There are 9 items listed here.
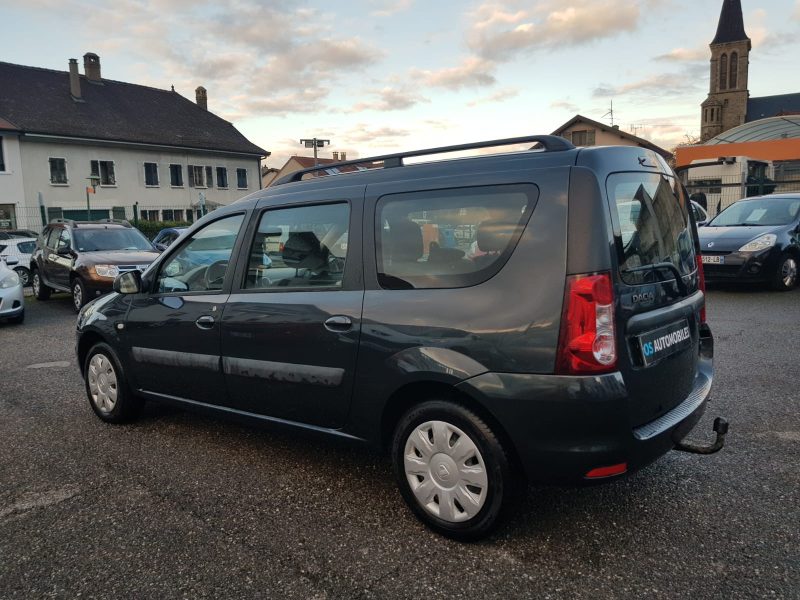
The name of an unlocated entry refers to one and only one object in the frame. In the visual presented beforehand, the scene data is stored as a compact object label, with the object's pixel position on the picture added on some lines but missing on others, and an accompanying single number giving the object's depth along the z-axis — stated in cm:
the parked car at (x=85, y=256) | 1086
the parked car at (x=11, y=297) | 977
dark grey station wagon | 263
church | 8062
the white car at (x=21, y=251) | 1587
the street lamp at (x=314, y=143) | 2444
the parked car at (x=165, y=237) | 1691
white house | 3453
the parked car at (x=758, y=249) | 1010
